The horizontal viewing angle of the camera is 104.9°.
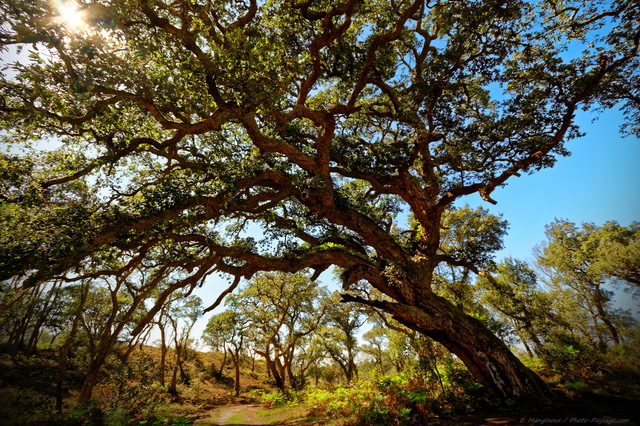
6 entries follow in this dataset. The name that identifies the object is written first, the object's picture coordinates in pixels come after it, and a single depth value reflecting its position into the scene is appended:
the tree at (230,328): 23.25
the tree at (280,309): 20.62
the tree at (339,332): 23.50
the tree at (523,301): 15.11
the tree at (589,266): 20.81
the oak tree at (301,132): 4.61
